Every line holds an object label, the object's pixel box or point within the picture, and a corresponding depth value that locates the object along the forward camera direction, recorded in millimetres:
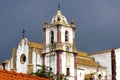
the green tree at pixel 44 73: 62797
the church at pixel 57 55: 81562
